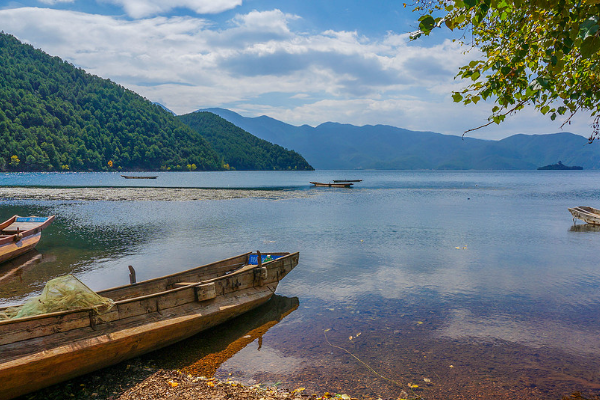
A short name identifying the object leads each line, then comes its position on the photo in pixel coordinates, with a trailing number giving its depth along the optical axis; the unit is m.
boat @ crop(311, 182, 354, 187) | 105.42
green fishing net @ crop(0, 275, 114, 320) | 9.04
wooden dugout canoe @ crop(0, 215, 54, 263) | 21.27
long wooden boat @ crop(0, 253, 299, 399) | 7.92
